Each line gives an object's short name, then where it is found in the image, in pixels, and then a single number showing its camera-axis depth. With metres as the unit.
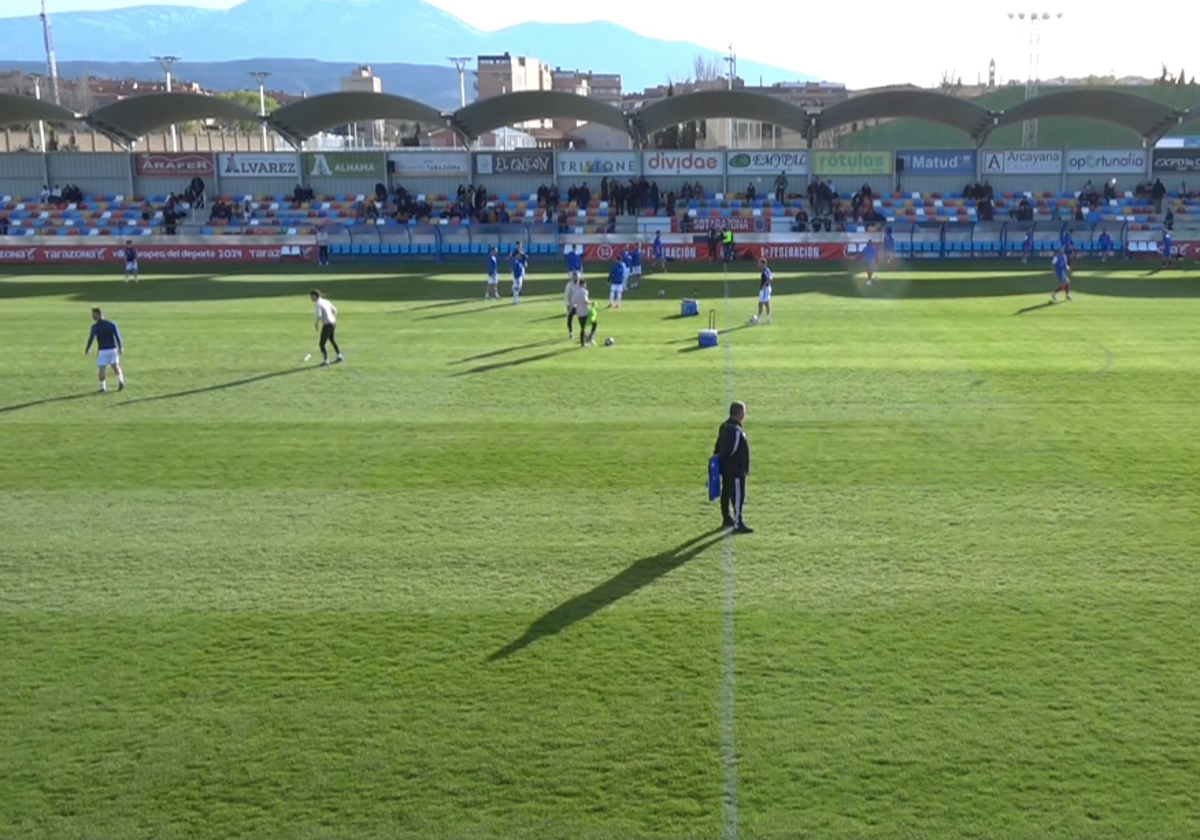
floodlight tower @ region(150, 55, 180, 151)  71.99
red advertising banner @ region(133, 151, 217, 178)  55.50
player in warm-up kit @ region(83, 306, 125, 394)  20.56
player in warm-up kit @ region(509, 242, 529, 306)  33.66
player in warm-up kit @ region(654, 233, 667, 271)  44.56
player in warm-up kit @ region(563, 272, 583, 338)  25.50
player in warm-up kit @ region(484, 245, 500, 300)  34.38
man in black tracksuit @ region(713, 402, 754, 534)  12.48
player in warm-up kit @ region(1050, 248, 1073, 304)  32.16
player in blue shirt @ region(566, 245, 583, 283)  31.38
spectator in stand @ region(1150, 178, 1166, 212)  51.41
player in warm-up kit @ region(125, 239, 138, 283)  41.03
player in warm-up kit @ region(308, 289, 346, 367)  22.65
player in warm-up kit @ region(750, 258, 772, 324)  28.53
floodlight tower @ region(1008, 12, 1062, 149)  71.50
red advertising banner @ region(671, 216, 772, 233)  50.75
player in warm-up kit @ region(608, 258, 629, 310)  33.00
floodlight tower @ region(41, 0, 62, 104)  78.75
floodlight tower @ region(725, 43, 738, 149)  88.50
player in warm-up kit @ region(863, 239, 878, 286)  38.06
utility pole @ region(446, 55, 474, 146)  80.73
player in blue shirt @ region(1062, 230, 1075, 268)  41.09
